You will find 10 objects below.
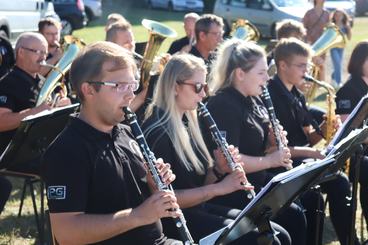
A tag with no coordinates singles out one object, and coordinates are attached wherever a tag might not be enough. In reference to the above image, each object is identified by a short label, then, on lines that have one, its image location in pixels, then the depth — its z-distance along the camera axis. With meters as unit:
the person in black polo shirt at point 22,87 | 7.95
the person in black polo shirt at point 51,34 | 11.31
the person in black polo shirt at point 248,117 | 7.01
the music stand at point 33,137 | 6.55
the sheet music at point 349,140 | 5.61
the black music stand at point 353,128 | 6.59
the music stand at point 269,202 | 4.56
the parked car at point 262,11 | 31.43
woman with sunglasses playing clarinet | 6.08
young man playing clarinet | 4.58
